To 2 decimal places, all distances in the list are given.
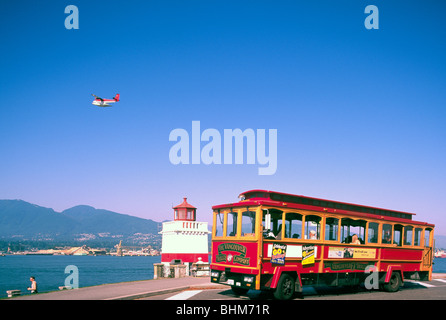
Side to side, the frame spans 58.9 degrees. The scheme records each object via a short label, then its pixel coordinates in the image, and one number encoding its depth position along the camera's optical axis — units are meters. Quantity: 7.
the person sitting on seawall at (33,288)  16.49
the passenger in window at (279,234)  13.34
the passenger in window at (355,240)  15.93
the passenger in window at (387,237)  16.72
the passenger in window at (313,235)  14.28
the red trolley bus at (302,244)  12.85
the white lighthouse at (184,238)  41.62
